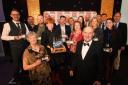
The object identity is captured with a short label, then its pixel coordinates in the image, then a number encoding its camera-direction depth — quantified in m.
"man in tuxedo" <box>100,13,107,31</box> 2.26
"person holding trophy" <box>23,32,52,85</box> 1.45
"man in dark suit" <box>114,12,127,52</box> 2.26
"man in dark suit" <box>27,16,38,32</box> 2.34
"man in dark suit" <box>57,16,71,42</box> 2.34
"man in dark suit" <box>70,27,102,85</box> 1.41
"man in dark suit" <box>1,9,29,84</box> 2.01
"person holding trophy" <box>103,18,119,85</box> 2.04
